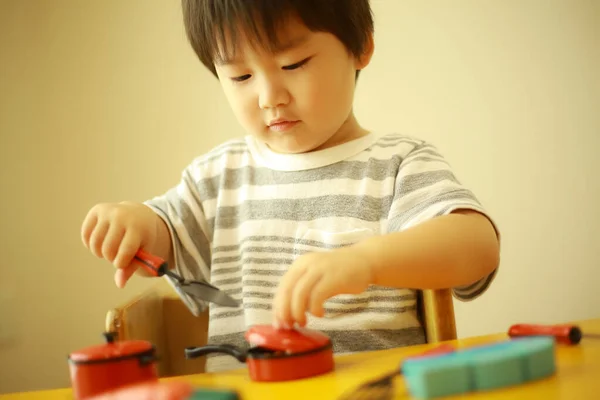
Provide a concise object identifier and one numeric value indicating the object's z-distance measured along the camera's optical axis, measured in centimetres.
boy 62
